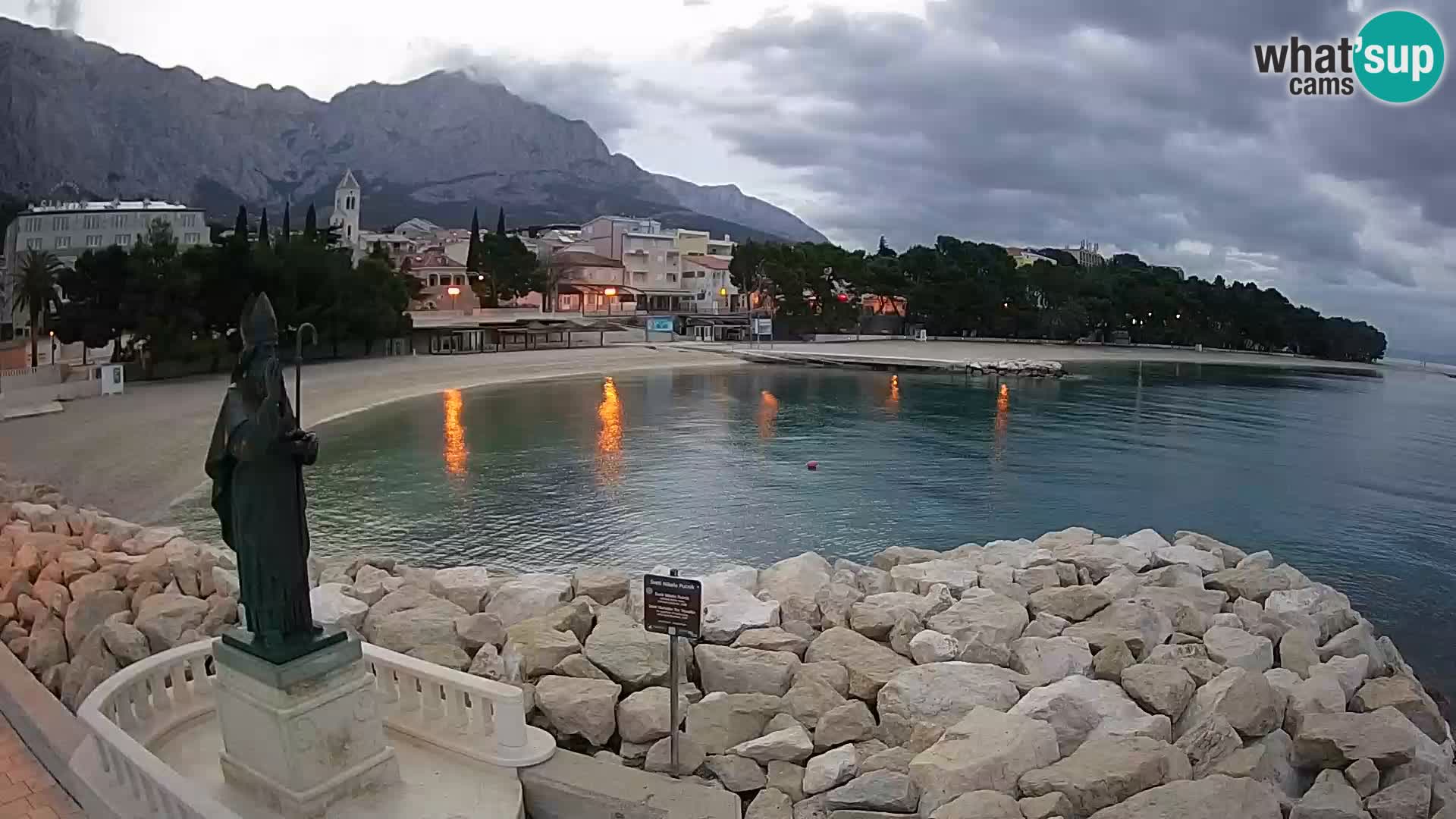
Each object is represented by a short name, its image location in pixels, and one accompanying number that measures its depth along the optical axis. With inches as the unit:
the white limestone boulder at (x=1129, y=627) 289.7
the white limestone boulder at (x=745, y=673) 255.1
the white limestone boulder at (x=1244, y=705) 228.4
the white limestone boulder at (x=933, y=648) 274.2
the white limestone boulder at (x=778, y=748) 215.5
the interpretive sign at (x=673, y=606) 204.4
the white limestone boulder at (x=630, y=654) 251.0
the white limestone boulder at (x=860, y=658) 255.9
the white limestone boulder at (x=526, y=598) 311.9
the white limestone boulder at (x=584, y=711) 226.4
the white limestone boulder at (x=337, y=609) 287.6
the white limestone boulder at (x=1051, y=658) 273.6
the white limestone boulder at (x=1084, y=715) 228.5
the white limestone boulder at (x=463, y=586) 327.0
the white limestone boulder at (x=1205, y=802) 179.2
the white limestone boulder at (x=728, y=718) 223.9
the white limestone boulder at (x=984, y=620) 285.6
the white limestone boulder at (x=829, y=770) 204.7
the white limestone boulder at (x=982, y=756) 195.2
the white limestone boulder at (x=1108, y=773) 190.9
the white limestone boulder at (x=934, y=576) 369.4
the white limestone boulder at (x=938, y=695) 232.5
